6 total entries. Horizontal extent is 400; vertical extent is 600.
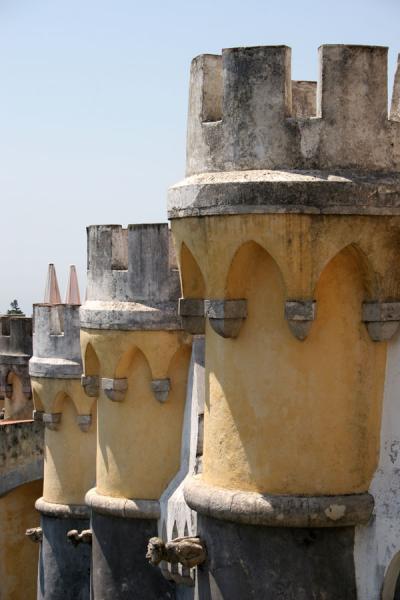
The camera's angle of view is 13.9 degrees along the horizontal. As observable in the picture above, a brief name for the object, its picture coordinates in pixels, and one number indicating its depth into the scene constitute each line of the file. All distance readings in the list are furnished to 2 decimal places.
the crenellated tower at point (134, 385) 17.08
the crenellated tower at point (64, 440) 20.78
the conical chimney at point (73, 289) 24.69
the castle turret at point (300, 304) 12.19
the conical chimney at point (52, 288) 25.37
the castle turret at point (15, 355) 24.67
